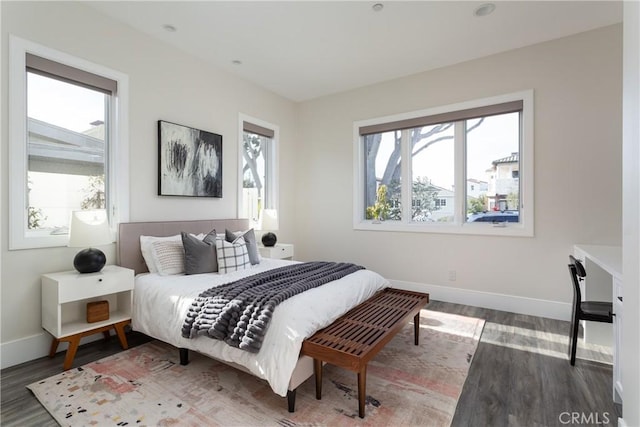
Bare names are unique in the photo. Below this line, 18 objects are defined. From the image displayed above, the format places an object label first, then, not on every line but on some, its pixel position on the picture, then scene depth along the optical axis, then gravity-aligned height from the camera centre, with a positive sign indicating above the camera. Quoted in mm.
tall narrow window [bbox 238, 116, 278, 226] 4383 +657
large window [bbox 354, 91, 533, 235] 3604 +564
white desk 2580 -607
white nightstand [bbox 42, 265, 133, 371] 2318 -755
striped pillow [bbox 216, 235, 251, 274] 2969 -431
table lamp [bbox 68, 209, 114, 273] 2393 -193
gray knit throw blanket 1897 -629
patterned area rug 1775 -1165
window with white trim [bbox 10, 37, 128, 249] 2402 +595
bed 1823 -690
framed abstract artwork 3342 +577
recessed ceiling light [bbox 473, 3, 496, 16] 2777 +1845
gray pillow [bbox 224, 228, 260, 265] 3379 -323
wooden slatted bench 1766 -791
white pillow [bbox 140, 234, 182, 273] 2961 -375
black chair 2180 -699
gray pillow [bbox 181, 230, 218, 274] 2920 -417
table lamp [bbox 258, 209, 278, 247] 4305 -180
